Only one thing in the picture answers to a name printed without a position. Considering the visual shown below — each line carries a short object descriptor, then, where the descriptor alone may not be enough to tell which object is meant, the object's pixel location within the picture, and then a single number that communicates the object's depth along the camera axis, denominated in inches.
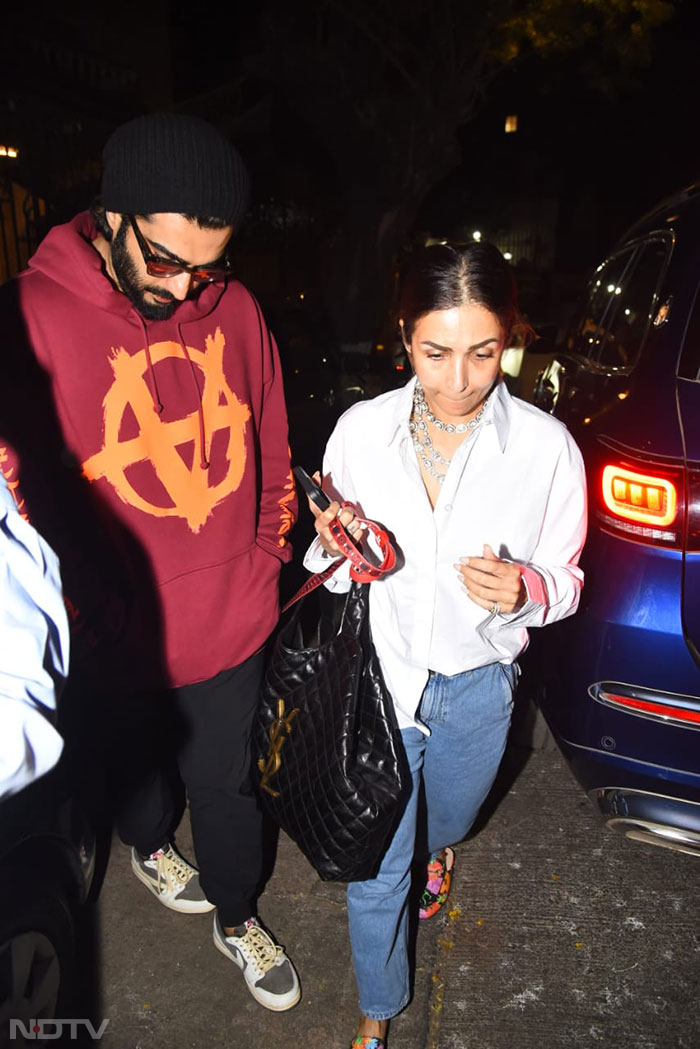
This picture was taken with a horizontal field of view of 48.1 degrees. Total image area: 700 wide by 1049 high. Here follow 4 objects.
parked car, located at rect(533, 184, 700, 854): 83.4
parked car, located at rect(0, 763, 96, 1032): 66.9
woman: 72.4
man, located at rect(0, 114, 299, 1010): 72.3
